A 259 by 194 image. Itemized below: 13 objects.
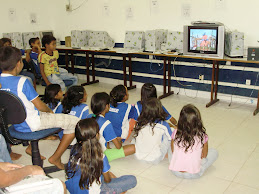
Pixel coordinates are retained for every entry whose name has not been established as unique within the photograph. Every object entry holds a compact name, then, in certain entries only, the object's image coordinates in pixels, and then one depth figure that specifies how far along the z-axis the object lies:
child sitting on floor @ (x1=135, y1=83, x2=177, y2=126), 2.90
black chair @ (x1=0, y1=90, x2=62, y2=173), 1.95
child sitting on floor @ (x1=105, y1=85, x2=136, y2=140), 2.80
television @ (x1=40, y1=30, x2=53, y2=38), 6.18
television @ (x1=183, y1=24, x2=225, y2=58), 4.08
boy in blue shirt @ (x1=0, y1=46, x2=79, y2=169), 2.06
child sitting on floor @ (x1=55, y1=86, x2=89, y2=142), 2.61
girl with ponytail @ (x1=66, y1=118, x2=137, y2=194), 1.69
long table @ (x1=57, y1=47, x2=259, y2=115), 4.27
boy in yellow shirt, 4.11
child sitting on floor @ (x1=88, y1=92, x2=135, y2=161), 2.40
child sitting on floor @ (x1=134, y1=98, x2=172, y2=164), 2.47
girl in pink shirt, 2.20
